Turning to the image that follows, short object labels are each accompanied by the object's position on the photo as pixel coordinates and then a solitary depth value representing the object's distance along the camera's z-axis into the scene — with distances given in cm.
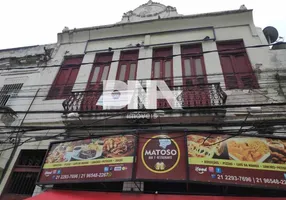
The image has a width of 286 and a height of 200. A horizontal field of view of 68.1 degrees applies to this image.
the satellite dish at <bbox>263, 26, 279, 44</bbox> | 888
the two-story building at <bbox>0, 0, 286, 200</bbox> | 519
